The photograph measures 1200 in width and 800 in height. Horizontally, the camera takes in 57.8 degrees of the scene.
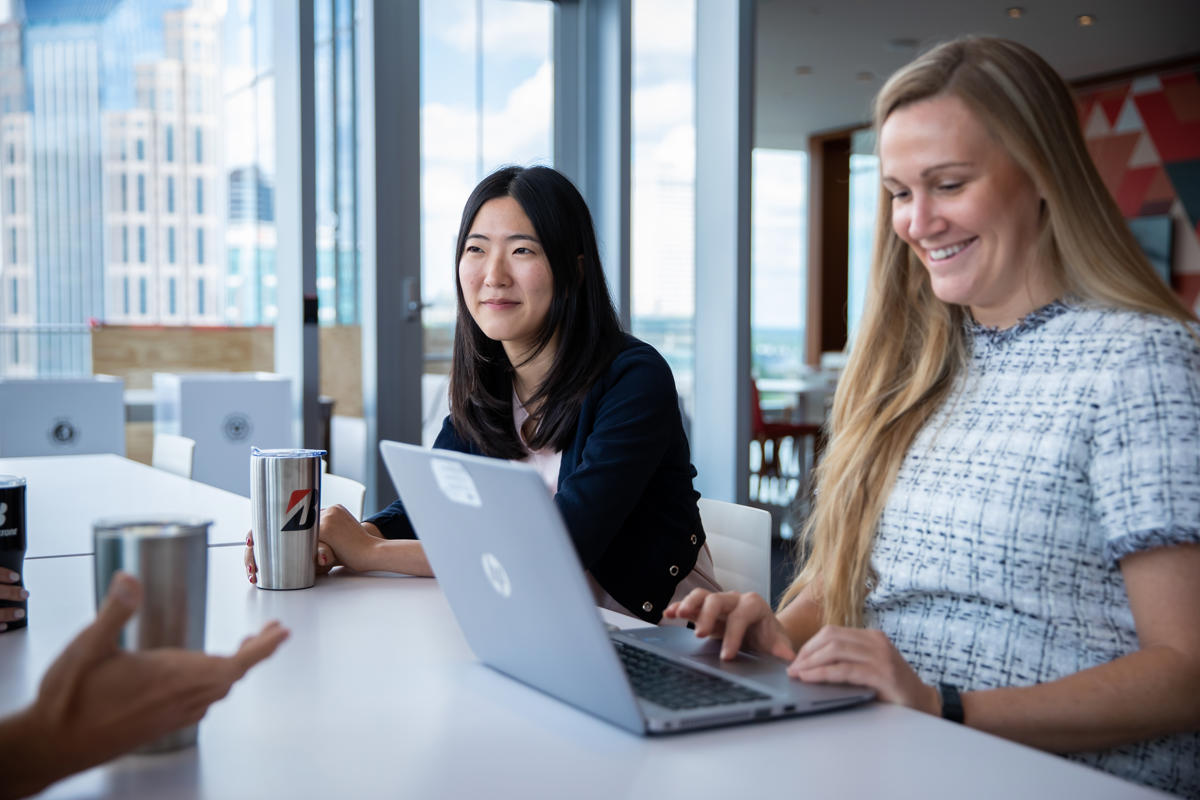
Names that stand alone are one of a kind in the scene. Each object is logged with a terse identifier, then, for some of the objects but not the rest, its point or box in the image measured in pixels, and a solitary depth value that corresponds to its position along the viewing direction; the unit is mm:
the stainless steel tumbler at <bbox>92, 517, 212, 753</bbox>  699
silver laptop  776
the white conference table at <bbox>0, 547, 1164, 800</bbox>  708
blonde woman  975
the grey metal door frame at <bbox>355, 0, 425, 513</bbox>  3754
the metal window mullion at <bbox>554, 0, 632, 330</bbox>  4176
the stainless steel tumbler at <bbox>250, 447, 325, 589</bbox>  1305
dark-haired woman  1608
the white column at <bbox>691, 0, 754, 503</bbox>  4090
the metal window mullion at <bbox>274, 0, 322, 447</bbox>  3617
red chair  6707
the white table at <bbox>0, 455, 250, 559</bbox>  1755
